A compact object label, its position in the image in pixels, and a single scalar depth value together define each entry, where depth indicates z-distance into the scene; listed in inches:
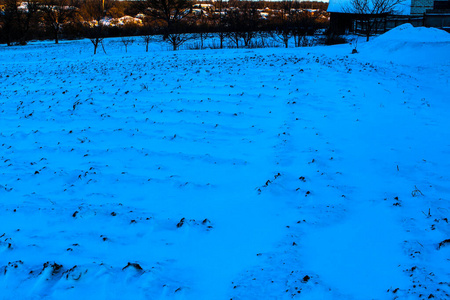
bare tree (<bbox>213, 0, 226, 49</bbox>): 1077.1
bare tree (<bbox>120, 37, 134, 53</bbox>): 1229.5
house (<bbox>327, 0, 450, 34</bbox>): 898.1
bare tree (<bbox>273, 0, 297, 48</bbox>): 934.3
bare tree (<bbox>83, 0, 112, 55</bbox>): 977.5
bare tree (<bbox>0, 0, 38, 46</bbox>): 1408.7
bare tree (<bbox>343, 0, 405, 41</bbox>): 959.5
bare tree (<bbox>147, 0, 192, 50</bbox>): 1176.8
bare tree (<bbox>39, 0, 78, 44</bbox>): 1489.9
